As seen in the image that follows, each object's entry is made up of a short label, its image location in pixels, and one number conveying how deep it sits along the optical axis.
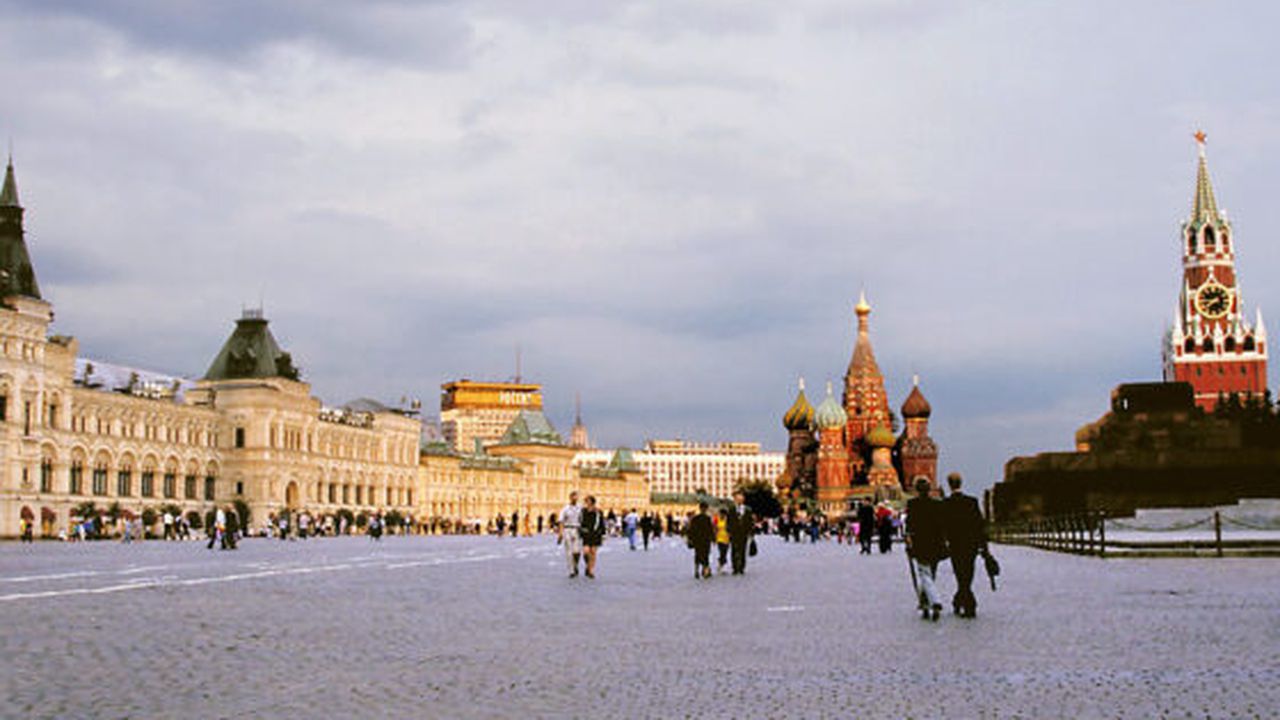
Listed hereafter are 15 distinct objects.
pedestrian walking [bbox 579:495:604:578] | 26.39
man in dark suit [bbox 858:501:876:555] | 42.47
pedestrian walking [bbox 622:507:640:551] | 50.66
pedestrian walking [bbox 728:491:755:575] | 27.61
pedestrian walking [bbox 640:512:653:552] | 52.50
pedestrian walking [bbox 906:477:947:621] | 15.02
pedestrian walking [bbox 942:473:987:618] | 15.17
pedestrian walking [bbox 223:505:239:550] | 45.94
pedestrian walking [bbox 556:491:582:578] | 26.23
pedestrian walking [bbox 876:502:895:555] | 42.97
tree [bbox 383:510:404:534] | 111.94
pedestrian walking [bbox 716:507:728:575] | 29.02
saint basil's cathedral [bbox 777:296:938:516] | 168.88
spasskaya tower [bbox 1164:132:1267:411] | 156.38
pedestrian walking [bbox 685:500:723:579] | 26.08
